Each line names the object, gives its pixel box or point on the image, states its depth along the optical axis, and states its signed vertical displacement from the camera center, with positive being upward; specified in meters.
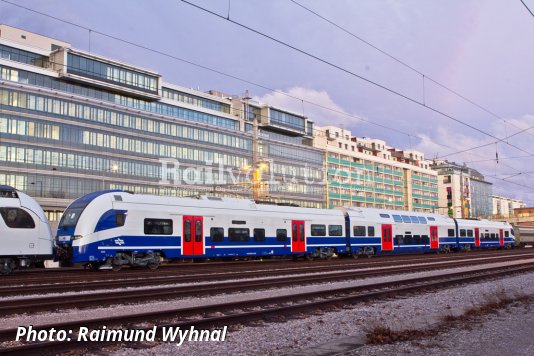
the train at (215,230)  25.28 +0.11
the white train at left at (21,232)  21.80 +0.08
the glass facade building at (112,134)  70.94 +14.95
